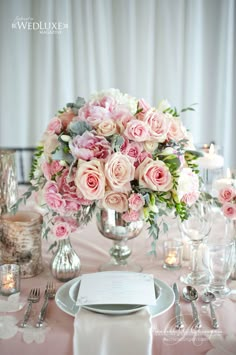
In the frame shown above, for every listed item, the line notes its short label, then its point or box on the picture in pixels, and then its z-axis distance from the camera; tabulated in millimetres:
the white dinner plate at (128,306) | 978
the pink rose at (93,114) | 1071
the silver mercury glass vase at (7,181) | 1404
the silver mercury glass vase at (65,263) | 1176
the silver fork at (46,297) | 966
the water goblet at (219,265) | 1081
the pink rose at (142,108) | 1106
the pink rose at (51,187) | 1082
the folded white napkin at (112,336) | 914
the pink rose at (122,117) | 1067
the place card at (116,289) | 990
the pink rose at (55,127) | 1128
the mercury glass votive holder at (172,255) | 1274
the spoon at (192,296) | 1002
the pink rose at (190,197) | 1102
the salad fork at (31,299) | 984
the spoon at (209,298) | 1019
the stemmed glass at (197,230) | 1197
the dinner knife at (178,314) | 958
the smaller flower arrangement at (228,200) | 1172
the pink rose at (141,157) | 1062
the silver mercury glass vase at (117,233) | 1212
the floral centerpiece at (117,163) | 1029
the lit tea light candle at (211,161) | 2051
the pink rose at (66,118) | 1150
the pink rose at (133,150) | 1044
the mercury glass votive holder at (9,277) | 1106
